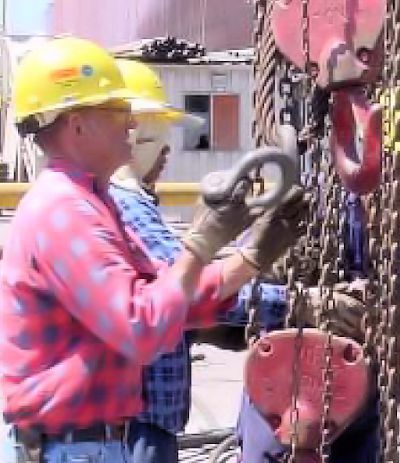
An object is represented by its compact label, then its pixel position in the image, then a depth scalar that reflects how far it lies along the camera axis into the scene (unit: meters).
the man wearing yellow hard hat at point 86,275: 2.63
